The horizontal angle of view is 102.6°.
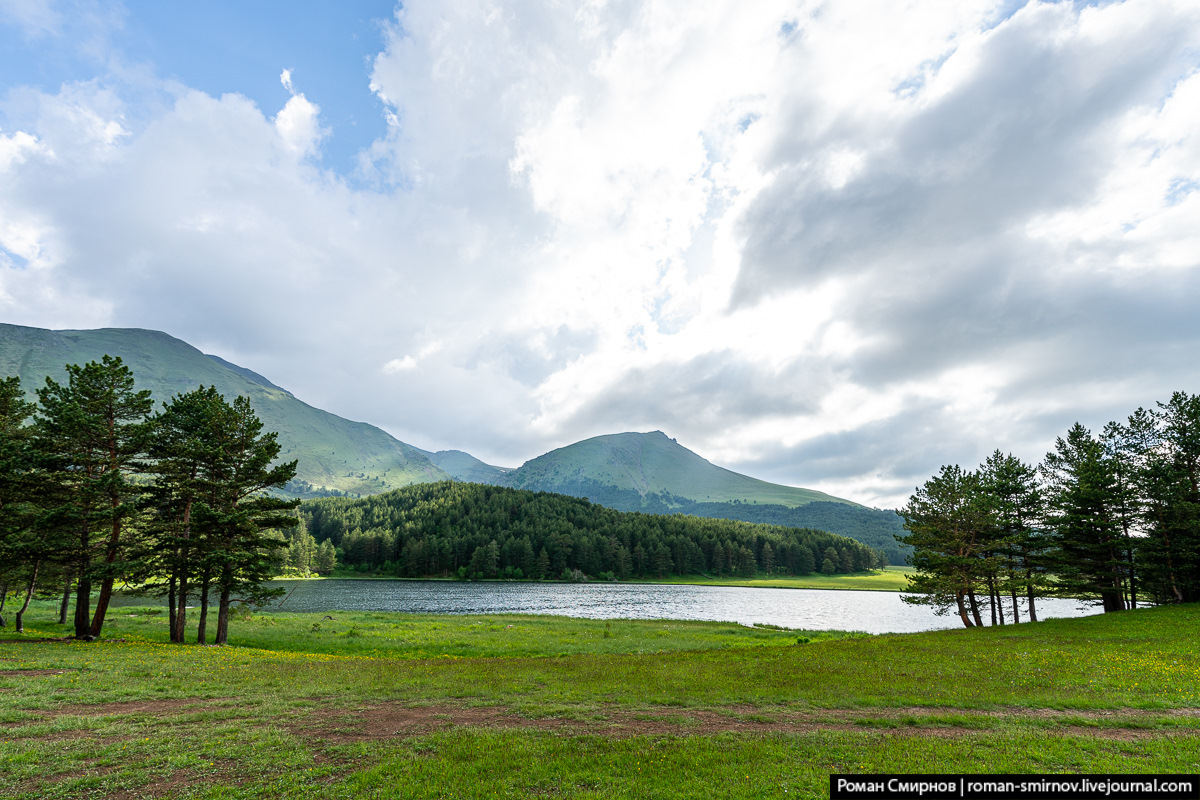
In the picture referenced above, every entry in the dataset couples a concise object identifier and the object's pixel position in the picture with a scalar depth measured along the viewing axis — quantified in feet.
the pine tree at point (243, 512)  126.62
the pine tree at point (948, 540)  173.17
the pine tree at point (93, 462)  115.55
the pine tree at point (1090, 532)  172.14
